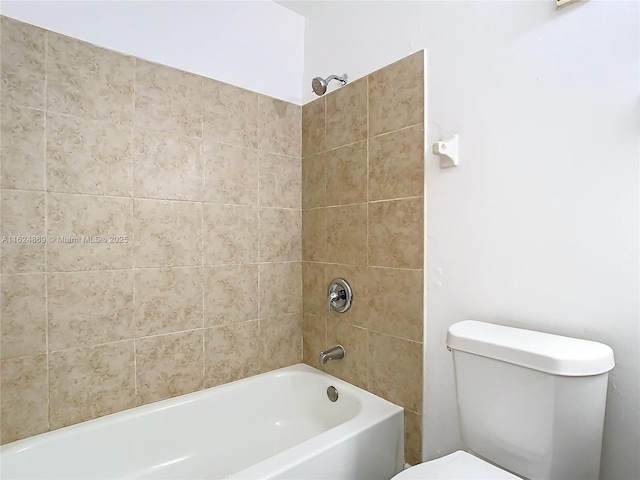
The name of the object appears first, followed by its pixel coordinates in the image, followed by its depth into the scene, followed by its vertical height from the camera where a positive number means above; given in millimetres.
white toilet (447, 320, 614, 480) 884 -428
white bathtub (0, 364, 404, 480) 1231 -812
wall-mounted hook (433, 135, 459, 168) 1272 +314
